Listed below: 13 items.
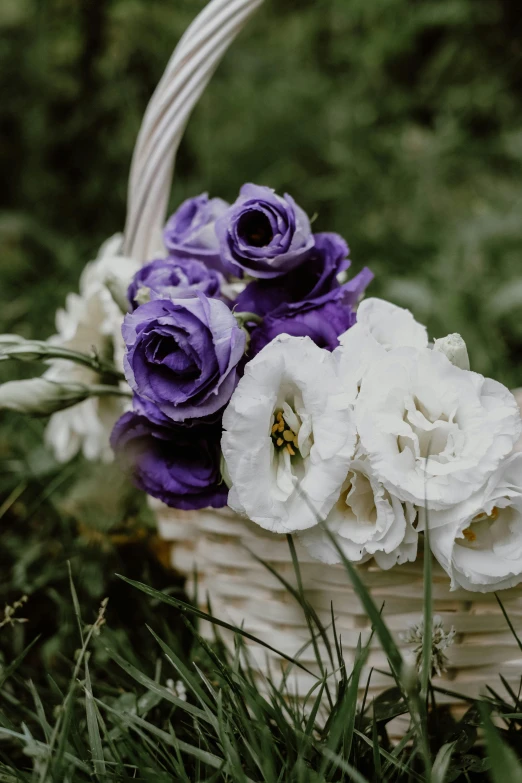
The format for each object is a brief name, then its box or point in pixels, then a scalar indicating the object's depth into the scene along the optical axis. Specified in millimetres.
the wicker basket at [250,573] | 600
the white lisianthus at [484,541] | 520
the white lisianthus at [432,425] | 515
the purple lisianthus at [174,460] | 613
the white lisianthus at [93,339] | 775
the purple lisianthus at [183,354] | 553
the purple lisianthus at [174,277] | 655
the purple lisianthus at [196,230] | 707
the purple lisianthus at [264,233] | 629
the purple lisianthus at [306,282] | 650
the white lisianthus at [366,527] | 537
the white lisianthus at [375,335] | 563
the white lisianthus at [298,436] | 531
